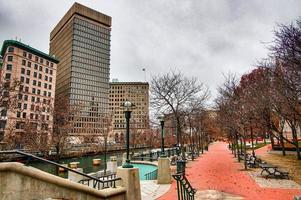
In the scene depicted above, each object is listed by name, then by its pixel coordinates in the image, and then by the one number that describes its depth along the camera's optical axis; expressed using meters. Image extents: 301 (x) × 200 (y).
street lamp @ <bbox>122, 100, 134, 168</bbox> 10.81
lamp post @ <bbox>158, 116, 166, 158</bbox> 18.11
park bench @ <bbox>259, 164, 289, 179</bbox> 14.72
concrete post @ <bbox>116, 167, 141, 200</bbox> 8.48
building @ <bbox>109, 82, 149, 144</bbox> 143.12
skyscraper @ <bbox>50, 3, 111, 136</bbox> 130.88
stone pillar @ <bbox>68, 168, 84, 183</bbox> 15.39
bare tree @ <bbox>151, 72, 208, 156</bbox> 23.62
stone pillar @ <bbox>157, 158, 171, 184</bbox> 13.92
